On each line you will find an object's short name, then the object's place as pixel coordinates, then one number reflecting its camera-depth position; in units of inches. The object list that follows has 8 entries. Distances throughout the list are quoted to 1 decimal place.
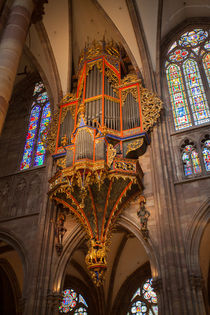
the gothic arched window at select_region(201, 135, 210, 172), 425.4
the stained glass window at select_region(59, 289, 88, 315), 568.7
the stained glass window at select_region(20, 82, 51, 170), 554.9
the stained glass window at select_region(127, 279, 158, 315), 533.1
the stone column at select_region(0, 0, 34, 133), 320.5
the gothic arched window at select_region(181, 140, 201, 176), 428.2
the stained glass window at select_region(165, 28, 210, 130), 483.2
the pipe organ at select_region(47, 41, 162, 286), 394.3
